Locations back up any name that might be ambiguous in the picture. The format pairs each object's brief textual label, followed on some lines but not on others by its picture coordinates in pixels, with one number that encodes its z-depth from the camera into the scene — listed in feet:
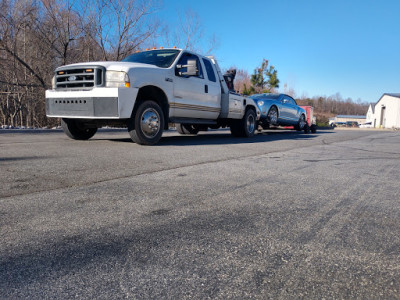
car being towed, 36.88
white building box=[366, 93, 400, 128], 195.42
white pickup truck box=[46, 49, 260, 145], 17.72
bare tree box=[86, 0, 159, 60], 53.98
